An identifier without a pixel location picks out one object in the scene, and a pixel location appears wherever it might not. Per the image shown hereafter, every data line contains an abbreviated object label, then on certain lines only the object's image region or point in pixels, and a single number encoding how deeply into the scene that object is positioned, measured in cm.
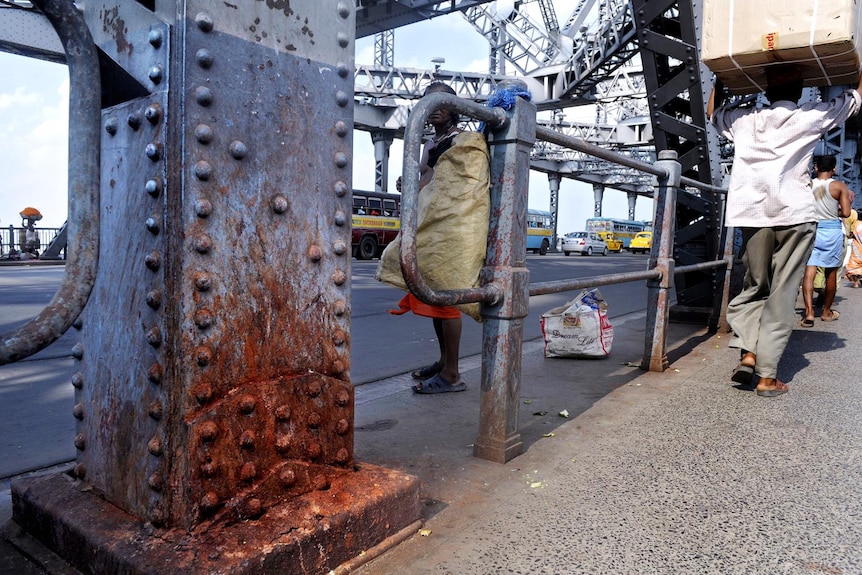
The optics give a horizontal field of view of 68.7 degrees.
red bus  2584
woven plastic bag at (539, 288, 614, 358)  476
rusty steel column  150
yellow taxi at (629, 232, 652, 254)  5369
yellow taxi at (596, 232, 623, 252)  5391
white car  4419
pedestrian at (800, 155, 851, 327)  679
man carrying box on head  381
